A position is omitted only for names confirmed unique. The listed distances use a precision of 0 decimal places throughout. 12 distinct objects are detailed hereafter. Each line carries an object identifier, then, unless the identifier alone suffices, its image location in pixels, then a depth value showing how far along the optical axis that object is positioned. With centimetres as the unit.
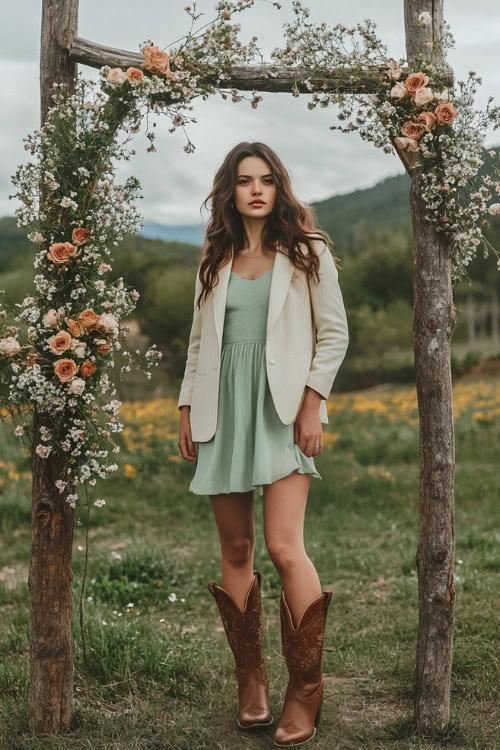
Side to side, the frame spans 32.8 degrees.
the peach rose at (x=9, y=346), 344
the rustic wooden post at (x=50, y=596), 370
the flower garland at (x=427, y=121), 360
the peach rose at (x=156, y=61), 370
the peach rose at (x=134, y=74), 363
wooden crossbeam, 373
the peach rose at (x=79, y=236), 357
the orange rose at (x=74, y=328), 350
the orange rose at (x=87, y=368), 352
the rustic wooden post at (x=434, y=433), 369
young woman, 357
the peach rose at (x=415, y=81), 359
